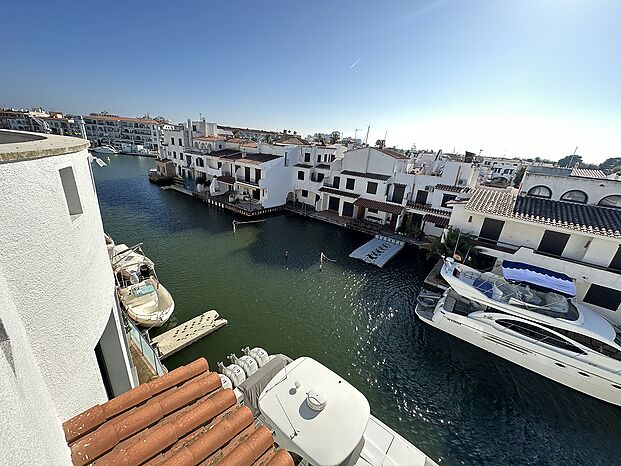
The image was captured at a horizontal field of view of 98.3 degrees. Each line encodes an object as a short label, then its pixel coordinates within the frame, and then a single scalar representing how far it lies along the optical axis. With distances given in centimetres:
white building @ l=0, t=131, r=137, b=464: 235
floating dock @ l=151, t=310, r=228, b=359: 1255
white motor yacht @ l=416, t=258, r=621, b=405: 1206
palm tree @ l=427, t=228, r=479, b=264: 1850
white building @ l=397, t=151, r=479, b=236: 2622
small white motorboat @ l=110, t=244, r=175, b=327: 1356
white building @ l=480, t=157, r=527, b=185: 6547
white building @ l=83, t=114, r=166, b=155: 9306
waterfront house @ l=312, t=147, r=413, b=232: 2869
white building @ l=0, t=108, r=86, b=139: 6571
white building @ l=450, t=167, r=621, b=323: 1518
